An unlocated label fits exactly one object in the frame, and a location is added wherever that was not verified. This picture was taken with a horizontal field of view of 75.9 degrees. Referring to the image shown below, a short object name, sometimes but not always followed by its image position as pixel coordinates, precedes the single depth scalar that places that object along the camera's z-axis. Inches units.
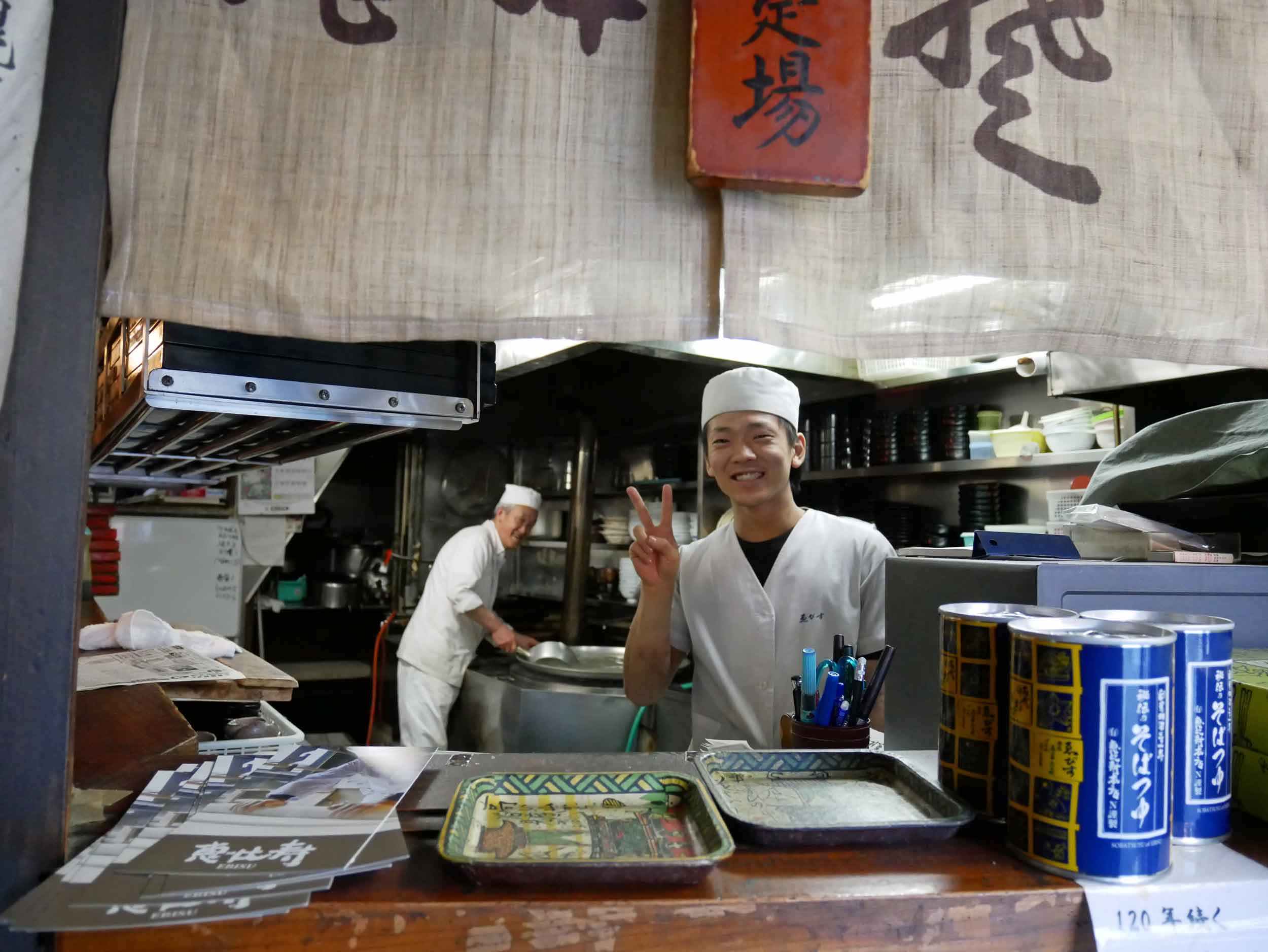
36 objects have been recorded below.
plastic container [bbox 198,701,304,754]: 57.1
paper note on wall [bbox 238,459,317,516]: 208.1
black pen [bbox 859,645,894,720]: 57.6
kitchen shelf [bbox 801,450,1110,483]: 147.6
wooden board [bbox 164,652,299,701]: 59.5
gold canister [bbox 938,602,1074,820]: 39.5
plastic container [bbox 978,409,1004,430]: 170.9
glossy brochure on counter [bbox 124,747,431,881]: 33.2
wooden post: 35.3
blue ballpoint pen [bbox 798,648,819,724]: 60.2
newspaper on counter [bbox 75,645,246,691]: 55.4
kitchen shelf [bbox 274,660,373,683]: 231.0
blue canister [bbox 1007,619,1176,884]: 33.1
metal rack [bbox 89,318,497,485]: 60.3
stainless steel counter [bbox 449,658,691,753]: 160.6
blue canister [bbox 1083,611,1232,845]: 37.6
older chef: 196.2
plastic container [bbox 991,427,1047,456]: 156.8
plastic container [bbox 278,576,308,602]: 249.6
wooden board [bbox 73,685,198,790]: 45.3
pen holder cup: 56.0
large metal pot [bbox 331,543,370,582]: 276.4
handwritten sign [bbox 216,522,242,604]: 201.5
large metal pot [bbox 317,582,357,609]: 256.2
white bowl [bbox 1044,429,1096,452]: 147.6
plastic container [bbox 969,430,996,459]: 165.3
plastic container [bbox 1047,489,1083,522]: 124.4
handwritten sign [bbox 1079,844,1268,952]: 33.2
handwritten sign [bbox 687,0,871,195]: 41.1
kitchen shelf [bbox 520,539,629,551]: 254.2
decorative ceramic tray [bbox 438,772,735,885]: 33.2
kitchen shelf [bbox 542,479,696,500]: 223.3
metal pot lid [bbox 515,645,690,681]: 164.6
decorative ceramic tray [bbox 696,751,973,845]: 37.8
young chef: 98.0
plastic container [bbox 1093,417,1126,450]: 141.4
